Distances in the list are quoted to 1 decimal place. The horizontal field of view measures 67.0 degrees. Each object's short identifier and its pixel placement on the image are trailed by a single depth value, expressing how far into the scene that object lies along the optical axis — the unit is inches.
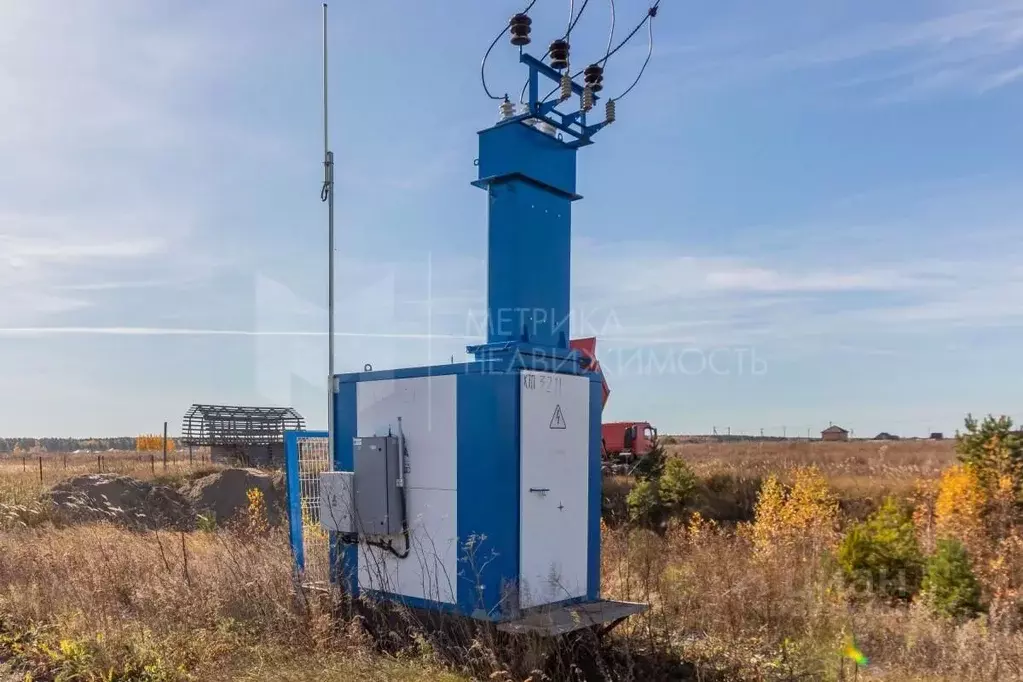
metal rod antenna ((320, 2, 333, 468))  259.6
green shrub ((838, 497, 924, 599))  404.5
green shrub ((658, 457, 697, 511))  802.2
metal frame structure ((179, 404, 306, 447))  1226.6
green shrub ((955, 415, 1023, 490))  587.5
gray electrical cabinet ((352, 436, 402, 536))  235.0
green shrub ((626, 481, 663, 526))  747.6
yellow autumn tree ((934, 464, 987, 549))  466.0
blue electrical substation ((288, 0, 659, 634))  215.8
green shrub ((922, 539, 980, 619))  357.1
